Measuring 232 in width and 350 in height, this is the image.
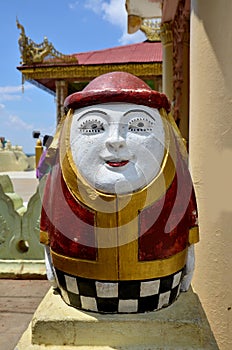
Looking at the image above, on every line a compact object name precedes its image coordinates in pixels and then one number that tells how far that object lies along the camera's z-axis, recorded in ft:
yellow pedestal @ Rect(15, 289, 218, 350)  3.68
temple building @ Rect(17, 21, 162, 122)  22.35
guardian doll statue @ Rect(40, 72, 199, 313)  3.52
